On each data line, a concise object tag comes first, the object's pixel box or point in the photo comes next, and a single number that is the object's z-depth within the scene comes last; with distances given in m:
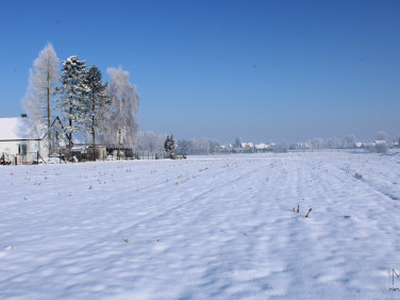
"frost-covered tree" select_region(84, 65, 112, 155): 36.97
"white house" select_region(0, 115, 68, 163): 33.31
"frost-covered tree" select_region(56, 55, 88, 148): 34.41
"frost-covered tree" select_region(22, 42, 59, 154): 32.34
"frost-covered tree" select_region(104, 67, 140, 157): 40.22
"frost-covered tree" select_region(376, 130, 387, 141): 178.00
